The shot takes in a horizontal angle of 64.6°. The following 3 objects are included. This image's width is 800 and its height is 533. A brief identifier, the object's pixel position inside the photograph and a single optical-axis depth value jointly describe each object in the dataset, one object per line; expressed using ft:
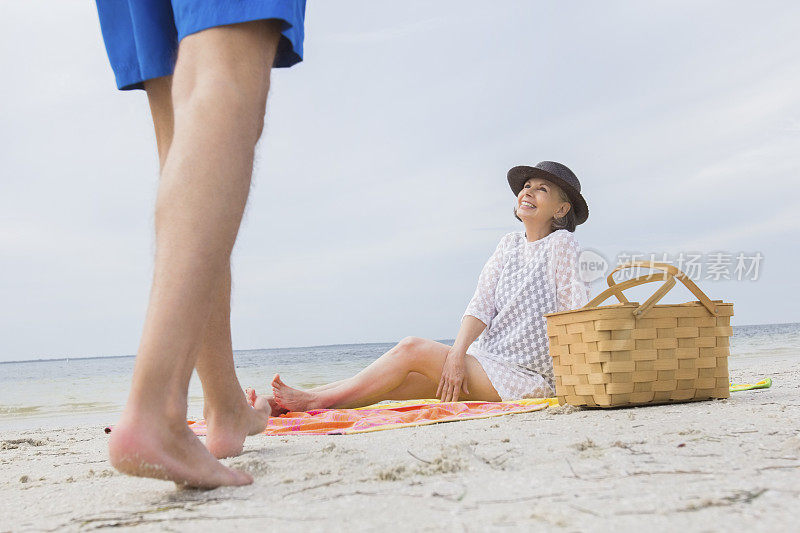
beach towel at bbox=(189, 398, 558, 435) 8.80
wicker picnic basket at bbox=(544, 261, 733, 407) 8.42
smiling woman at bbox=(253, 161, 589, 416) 11.59
